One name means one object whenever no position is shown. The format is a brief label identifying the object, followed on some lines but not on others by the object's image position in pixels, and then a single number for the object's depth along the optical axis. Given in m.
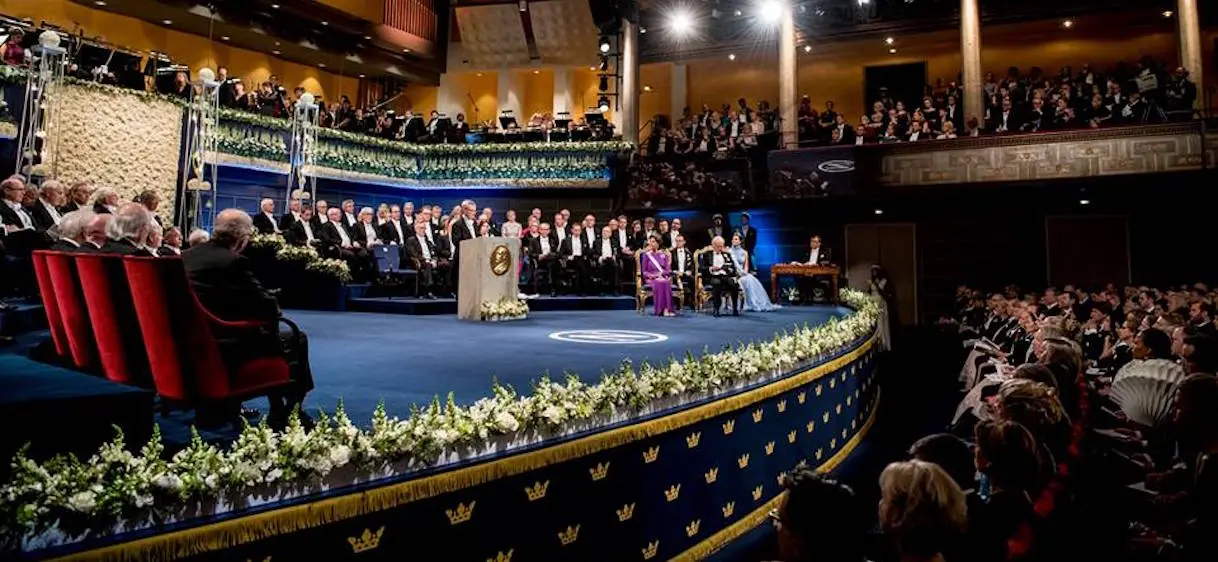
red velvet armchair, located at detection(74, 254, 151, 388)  2.69
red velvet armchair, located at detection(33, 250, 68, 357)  3.26
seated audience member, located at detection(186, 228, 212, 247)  5.91
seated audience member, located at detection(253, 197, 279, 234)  10.30
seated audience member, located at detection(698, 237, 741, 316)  9.68
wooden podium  8.13
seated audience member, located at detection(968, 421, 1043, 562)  1.98
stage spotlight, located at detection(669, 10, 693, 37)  15.22
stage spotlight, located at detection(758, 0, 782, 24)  15.17
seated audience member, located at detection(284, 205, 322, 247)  10.17
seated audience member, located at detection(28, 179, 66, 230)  6.52
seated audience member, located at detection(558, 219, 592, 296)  12.16
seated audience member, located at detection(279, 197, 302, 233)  10.44
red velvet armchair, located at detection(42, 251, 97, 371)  2.98
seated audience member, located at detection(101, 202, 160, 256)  3.26
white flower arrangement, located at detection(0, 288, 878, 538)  1.62
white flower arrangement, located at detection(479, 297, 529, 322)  8.05
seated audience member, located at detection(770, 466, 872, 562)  1.55
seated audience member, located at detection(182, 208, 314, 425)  2.90
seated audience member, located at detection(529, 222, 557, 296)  11.94
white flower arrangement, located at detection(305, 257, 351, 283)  9.52
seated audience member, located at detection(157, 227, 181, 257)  7.06
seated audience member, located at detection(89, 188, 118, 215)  6.15
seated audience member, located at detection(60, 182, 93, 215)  6.81
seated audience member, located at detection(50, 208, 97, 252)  4.53
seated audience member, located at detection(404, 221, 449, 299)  10.43
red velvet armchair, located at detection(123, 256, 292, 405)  2.55
